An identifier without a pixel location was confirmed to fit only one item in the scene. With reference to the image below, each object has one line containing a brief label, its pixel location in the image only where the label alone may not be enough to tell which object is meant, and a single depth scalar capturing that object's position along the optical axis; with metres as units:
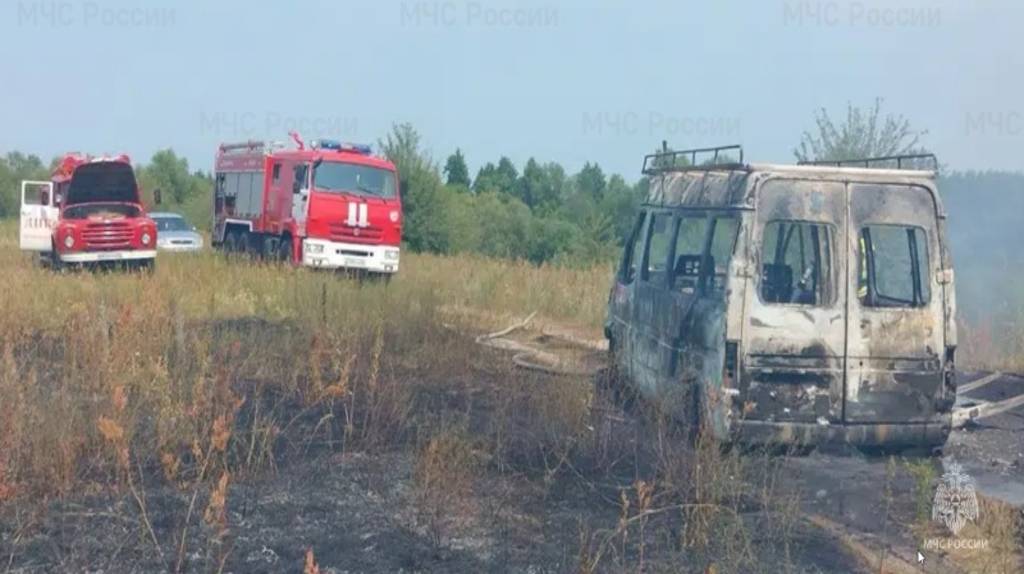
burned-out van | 8.47
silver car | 31.09
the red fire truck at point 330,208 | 22.92
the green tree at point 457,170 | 65.44
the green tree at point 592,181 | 66.59
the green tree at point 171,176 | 62.16
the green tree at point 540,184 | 67.69
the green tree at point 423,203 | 42.28
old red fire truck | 24.33
